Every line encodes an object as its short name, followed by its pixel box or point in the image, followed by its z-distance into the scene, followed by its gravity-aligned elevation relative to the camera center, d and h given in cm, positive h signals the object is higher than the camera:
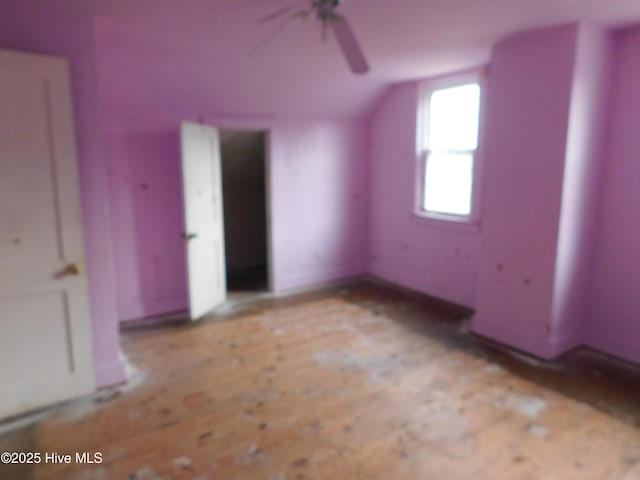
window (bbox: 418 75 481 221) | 429 +25
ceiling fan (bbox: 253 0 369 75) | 215 +70
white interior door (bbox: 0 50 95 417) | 245 -40
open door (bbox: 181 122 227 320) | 391 -43
